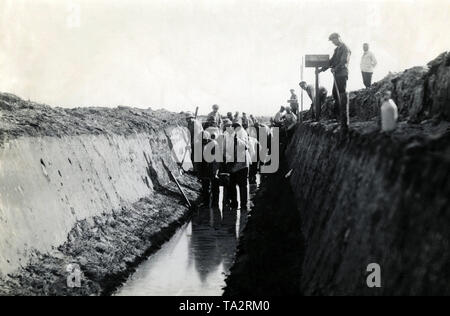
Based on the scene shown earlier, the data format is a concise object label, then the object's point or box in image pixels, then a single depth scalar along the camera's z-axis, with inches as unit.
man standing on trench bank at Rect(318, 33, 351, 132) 494.6
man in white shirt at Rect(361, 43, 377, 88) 727.1
